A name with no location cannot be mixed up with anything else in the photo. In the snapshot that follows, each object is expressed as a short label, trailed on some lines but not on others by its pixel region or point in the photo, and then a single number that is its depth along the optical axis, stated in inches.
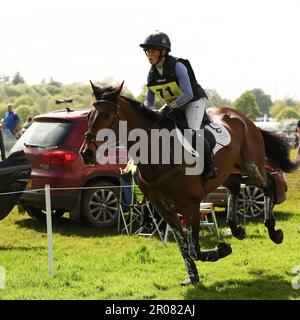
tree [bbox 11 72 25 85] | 4276.3
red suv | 413.1
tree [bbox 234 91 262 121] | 4367.6
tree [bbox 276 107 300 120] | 3737.7
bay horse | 247.6
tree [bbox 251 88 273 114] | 7003.0
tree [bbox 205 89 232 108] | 4632.4
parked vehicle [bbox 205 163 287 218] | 458.9
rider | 269.6
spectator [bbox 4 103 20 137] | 836.4
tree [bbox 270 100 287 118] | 5088.6
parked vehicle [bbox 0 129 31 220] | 347.3
